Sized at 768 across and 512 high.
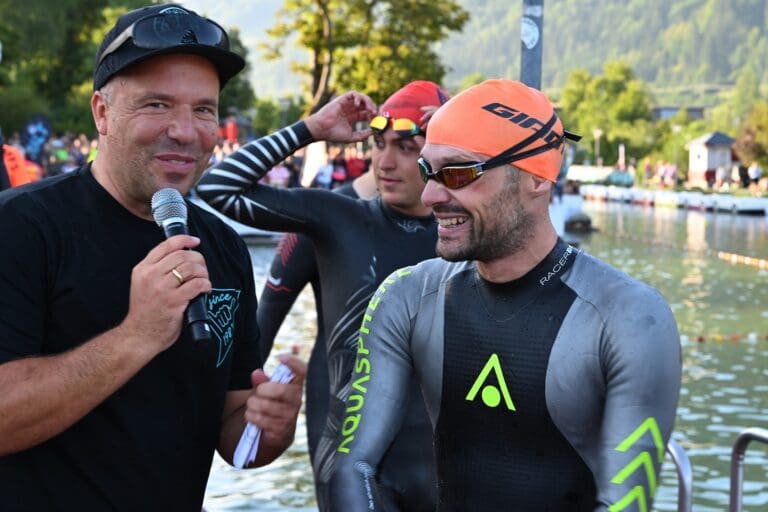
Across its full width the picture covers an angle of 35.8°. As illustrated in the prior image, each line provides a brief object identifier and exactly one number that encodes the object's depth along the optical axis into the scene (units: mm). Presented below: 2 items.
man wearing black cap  2738
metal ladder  5430
